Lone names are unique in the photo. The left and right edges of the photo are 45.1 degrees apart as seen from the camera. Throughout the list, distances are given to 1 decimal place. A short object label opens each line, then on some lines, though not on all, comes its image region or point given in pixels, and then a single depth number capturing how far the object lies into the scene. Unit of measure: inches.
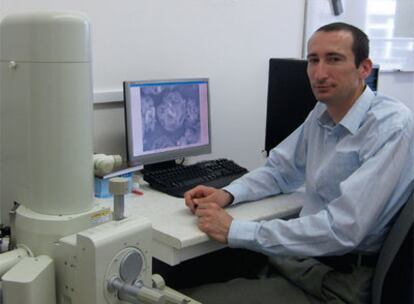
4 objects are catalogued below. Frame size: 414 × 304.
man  55.0
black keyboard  73.0
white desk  56.5
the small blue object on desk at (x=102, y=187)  63.9
